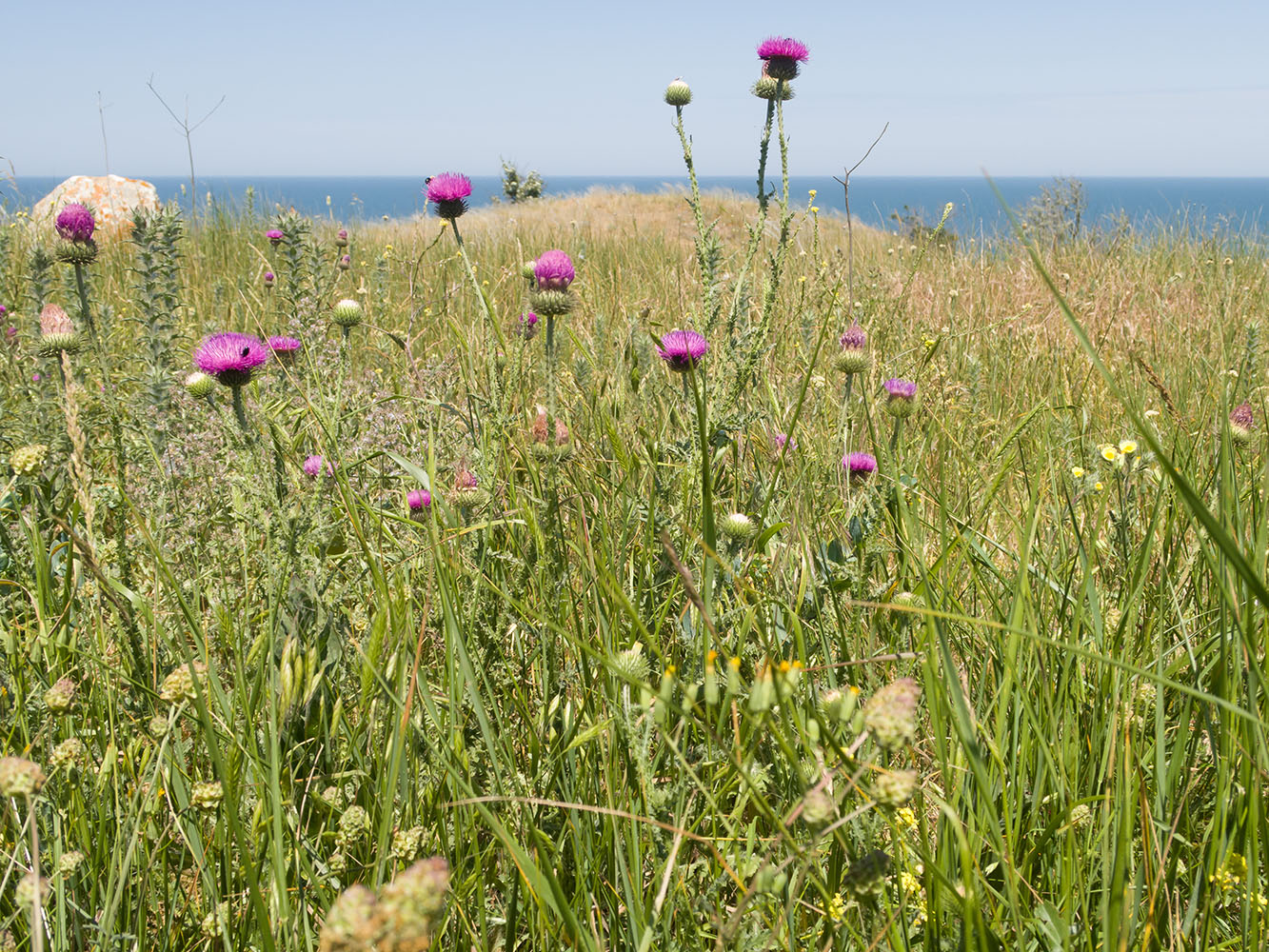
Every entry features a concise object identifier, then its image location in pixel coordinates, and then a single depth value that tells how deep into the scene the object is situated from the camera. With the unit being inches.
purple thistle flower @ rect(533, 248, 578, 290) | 41.5
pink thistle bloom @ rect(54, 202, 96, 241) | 44.6
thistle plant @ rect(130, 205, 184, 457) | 50.4
